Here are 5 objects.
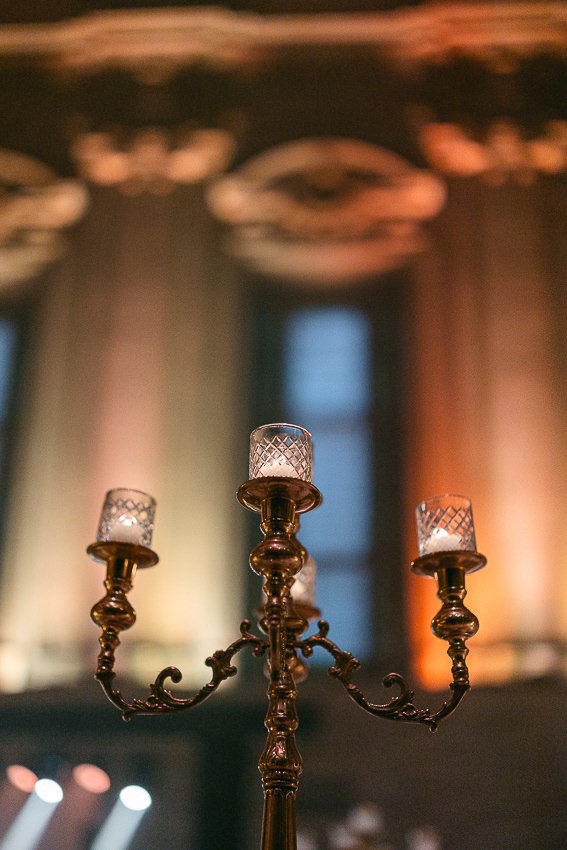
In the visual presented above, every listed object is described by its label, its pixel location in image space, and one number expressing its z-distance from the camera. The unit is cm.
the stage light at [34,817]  261
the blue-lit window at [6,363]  344
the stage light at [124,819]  258
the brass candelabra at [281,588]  144
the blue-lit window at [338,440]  304
